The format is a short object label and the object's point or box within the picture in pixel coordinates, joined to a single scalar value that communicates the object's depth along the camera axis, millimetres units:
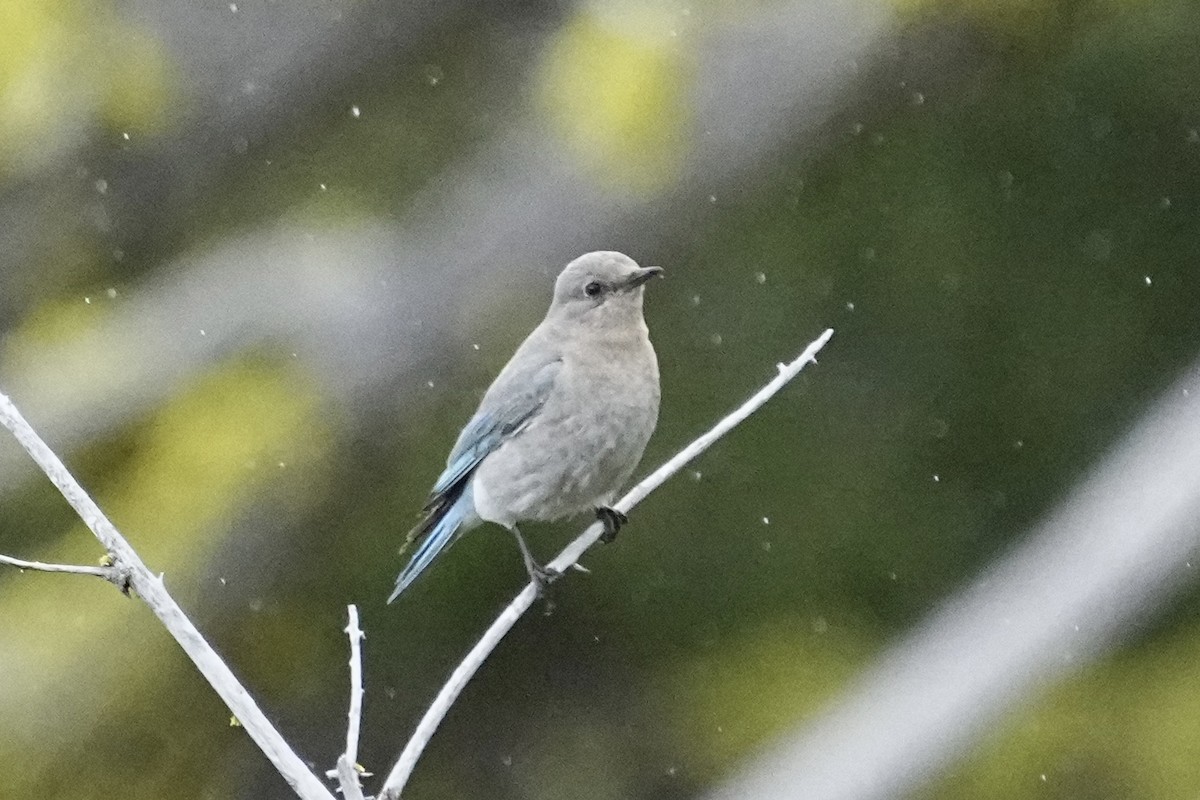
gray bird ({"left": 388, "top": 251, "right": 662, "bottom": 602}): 7516
